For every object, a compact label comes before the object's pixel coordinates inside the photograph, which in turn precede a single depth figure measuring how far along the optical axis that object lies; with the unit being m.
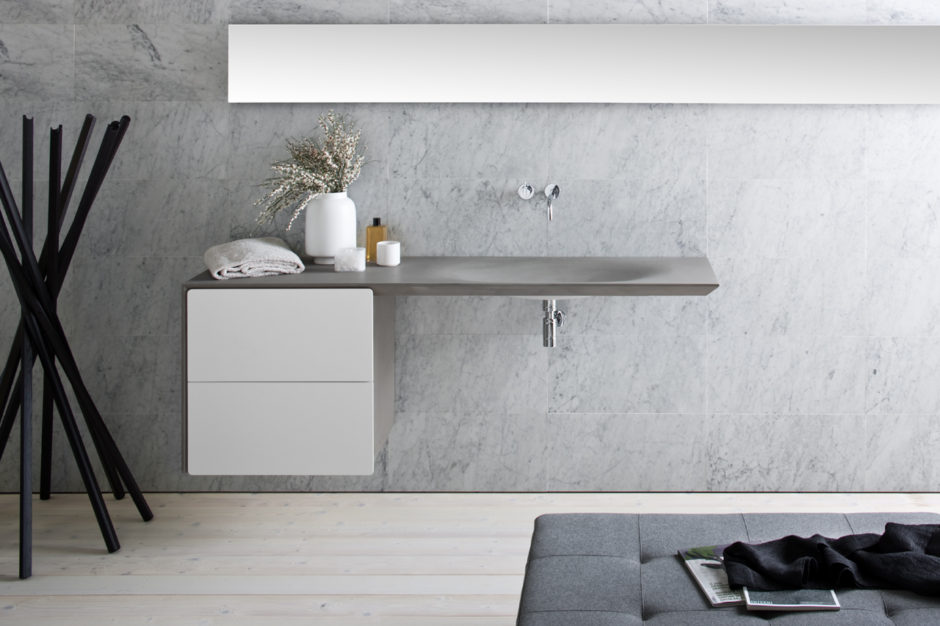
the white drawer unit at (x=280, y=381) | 3.28
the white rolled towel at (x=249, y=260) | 3.35
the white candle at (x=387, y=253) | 3.59
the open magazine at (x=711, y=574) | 2.09
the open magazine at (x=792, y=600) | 2.03
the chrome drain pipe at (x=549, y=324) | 3.64
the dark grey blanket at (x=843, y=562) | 2.11
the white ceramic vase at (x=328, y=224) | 3.57
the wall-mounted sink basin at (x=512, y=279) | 3.24
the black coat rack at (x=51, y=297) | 3.29
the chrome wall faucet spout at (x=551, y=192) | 3.76
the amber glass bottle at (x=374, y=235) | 3.69
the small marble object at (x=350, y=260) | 3.45
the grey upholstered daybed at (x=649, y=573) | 2.02
